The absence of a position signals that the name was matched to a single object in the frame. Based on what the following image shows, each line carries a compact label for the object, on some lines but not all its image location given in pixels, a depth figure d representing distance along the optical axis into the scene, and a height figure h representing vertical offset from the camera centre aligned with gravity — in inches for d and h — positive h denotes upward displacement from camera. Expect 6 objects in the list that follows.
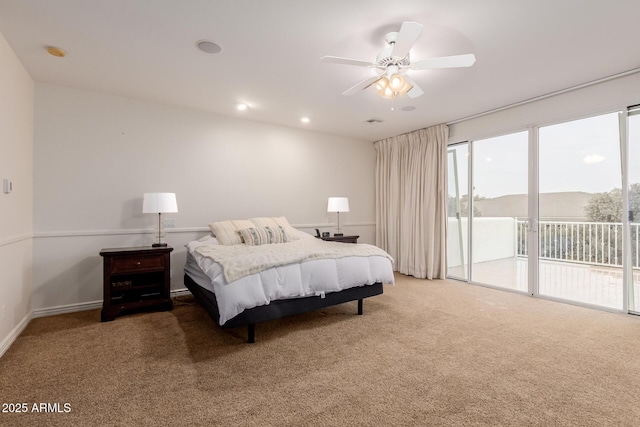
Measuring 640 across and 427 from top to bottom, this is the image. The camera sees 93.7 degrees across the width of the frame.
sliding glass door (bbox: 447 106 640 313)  126.5 +0.9
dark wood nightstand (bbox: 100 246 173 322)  121.5 -29.2
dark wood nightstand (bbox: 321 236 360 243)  184.7 -16.1
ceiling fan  80.9 +46.6
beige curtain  189.2 +8.5
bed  92.8 -22.2
